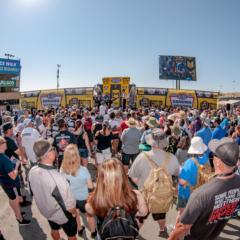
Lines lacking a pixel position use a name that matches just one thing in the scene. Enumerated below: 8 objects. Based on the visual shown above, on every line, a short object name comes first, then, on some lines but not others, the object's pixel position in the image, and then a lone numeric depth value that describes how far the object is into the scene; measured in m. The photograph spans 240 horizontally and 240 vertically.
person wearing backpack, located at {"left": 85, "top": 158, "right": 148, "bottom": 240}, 2.56
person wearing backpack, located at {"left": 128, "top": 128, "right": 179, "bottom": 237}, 4.38
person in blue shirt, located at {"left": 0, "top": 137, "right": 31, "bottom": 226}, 4.83
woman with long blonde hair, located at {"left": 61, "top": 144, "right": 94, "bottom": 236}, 4.66
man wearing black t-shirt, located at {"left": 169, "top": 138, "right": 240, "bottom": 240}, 2.51
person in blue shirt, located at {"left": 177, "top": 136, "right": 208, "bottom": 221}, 4.45
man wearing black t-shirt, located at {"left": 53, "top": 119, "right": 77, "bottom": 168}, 7.00
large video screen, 45.16
